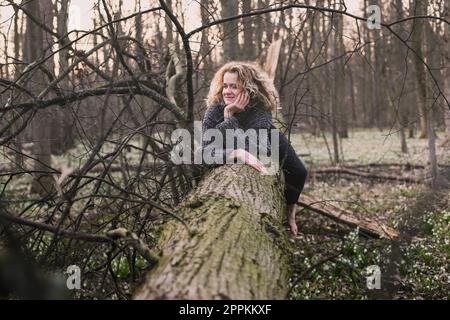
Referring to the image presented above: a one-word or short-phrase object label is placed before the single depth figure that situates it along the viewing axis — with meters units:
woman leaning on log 4.51
